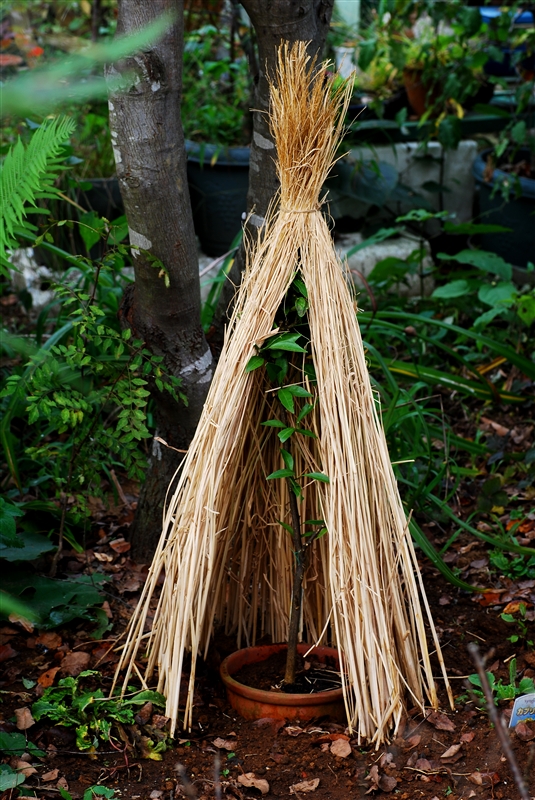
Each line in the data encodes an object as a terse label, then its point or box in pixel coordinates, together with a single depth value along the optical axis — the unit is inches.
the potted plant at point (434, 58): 157.8
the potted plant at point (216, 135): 156.1
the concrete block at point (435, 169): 172.6
